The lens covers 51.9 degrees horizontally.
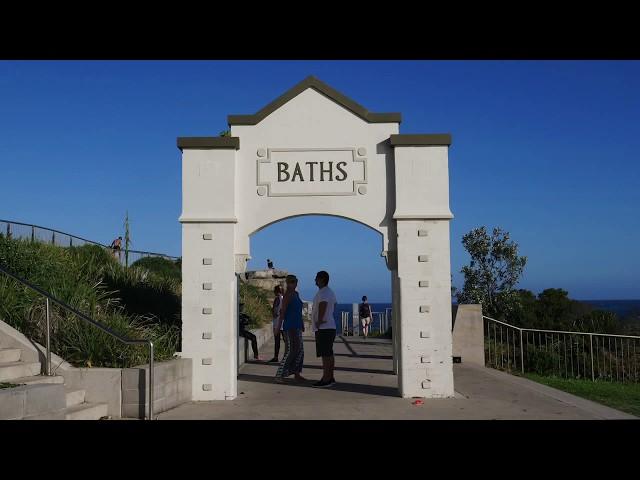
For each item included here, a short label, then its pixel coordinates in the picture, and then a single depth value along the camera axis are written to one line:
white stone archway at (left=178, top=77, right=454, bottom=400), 10.16
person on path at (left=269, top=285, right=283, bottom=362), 14.47
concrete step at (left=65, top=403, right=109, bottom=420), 7.68
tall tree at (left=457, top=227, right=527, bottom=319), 20.92
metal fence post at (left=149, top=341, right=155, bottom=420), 8.19
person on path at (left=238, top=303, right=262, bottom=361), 14.70
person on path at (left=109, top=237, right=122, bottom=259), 21.74
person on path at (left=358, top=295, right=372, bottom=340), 23.41
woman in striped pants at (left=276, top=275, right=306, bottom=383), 11.76
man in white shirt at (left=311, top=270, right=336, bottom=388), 10.91
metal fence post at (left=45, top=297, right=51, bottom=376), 8.38
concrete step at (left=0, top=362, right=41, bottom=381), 7.94
